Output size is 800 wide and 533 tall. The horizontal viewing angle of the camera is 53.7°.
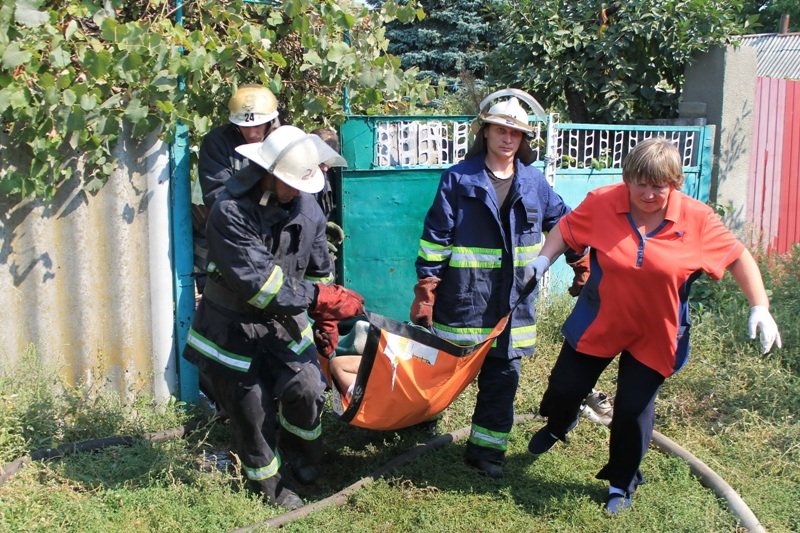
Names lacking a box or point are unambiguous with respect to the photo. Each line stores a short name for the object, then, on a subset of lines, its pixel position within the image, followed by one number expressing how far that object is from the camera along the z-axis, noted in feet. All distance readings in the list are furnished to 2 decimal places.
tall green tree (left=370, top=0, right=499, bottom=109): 54.54
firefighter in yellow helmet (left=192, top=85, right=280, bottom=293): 13.92
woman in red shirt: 11.49
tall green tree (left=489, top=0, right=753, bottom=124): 23.56
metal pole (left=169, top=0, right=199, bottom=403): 14.51
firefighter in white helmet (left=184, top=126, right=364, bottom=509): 11.13
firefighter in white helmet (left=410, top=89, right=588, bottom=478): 13.32
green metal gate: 17.11
